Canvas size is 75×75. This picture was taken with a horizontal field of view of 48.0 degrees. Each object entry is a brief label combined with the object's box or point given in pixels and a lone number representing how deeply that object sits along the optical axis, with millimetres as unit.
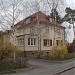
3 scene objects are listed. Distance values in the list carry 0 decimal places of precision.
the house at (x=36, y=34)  15211
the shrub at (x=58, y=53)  11447
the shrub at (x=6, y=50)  7950
